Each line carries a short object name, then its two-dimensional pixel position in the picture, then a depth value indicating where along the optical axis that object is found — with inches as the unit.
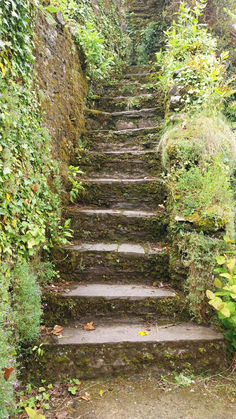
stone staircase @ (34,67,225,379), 88.5
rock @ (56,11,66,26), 156.5
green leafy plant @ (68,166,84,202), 140.3
